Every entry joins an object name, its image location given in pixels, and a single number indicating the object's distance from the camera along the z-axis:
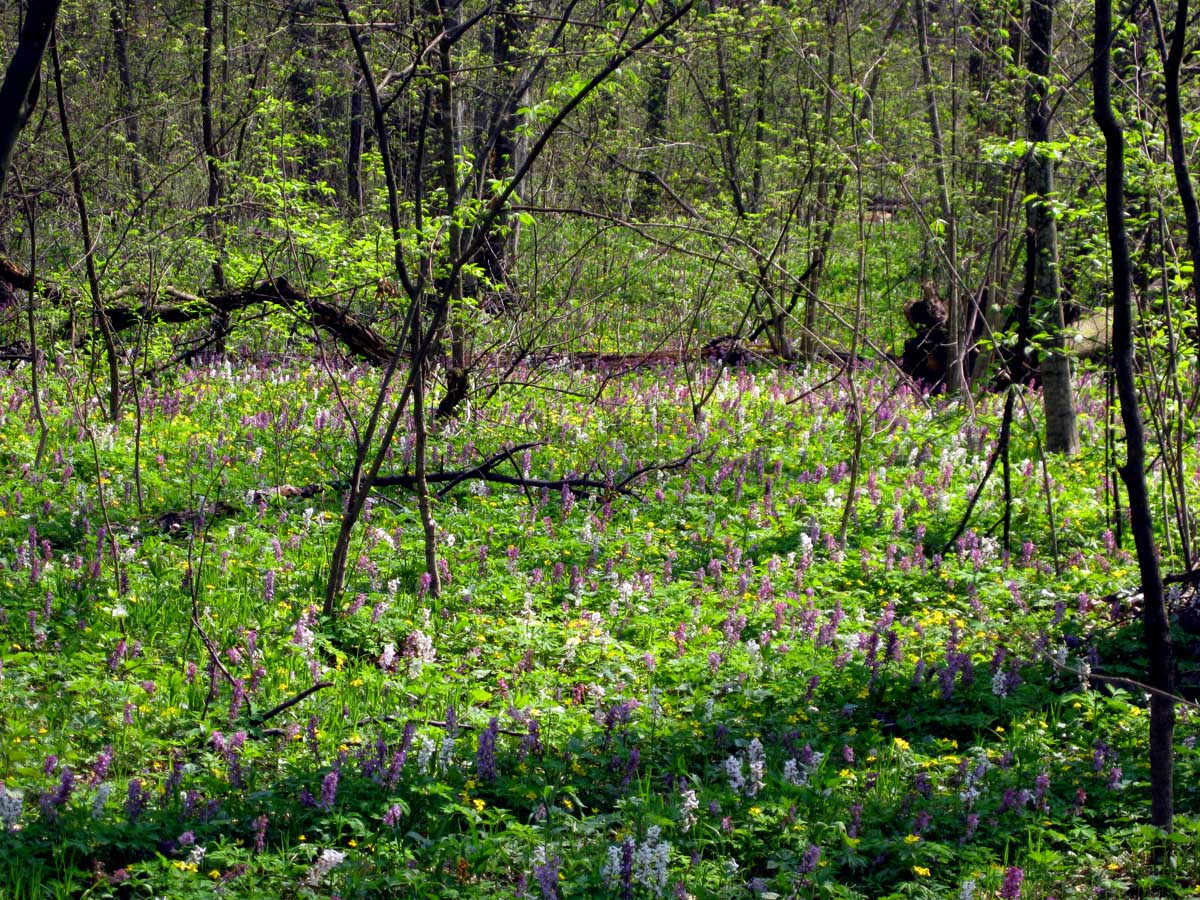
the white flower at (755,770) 8.05
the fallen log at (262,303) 19.61
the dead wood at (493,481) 14.58
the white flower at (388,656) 9.77
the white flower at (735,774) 8.06
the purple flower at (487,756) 8.16
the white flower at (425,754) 8.16
